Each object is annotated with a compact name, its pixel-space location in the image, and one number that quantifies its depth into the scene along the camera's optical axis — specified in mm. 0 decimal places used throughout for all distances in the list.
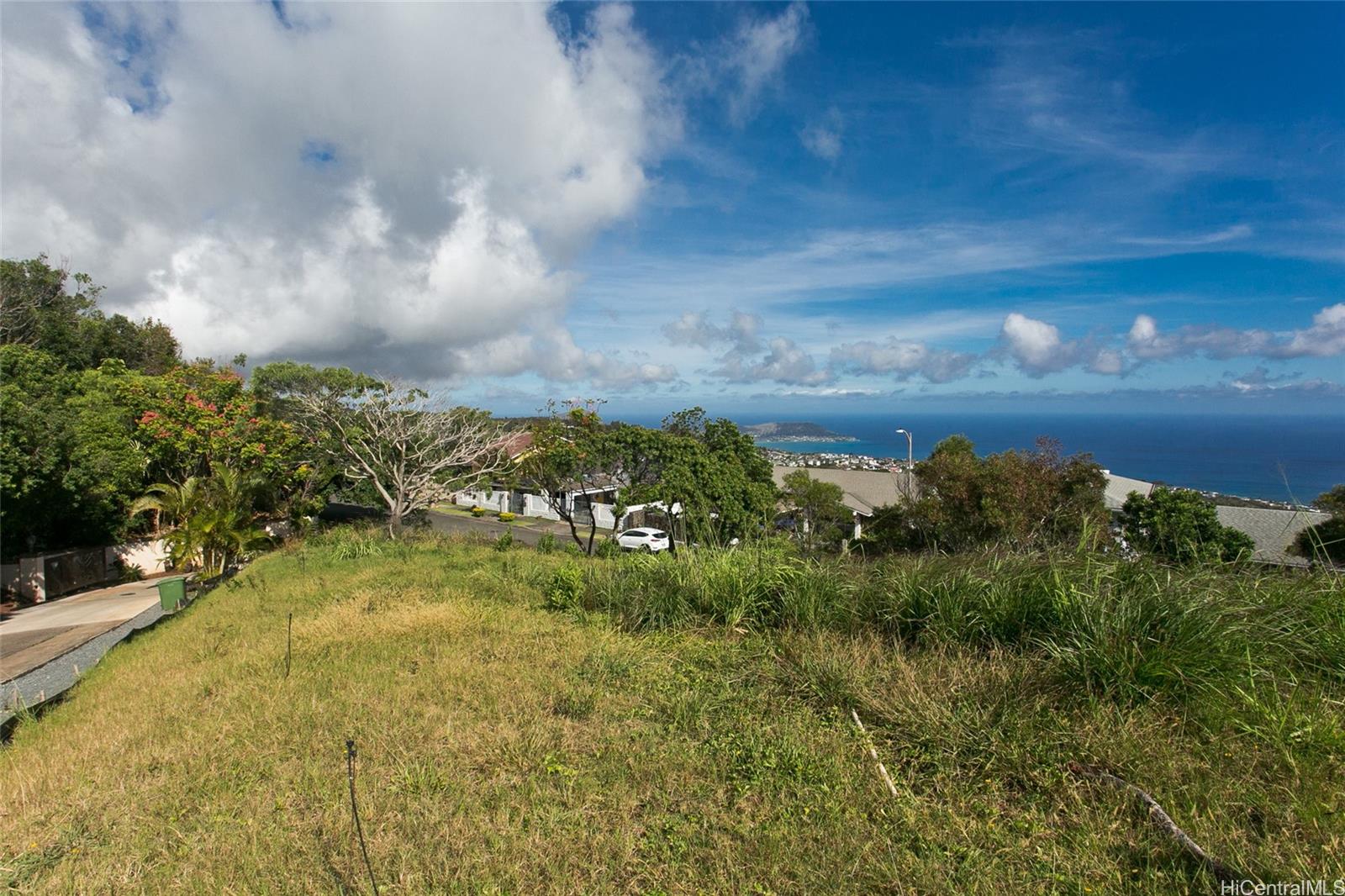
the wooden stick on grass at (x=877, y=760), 3025
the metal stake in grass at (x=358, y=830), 2461
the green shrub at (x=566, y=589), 6570
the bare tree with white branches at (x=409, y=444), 18766
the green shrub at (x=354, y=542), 12047
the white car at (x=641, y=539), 24844
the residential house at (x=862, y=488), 29478
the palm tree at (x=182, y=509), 14219
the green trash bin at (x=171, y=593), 11820
